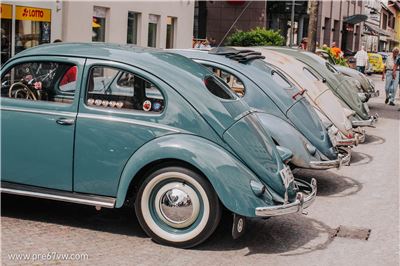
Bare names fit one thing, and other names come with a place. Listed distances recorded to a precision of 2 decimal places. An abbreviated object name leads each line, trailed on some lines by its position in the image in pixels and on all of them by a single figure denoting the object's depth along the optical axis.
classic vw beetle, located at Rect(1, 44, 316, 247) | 5.30
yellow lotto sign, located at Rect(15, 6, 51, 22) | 16.62
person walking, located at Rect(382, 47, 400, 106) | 19.55
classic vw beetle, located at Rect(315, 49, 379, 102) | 16.12
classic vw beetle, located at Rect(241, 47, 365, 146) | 9.28
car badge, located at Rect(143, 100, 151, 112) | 5.64
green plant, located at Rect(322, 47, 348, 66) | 20.90
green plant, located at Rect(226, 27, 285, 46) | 27.34
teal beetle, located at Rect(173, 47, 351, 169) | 7.56
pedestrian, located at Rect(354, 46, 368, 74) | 26.17
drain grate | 6.11
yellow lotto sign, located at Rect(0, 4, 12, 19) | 15.97
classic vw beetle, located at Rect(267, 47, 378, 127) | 11.11
